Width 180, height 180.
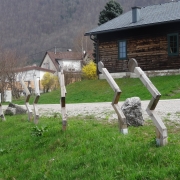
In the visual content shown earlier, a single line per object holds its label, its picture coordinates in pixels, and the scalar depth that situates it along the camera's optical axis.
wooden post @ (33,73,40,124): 9.19
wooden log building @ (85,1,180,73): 24.34
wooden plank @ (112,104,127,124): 6.63
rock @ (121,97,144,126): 7.88
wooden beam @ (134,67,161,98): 5.40
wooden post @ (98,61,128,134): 6.62
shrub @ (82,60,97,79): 34.78
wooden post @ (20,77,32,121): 10.19
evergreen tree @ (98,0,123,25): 37.41
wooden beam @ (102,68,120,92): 6.66
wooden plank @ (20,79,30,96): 10.50
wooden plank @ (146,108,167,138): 5.25
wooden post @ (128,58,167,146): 5.25
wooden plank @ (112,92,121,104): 6.62
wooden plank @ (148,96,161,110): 5.34
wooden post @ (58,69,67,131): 7.41
